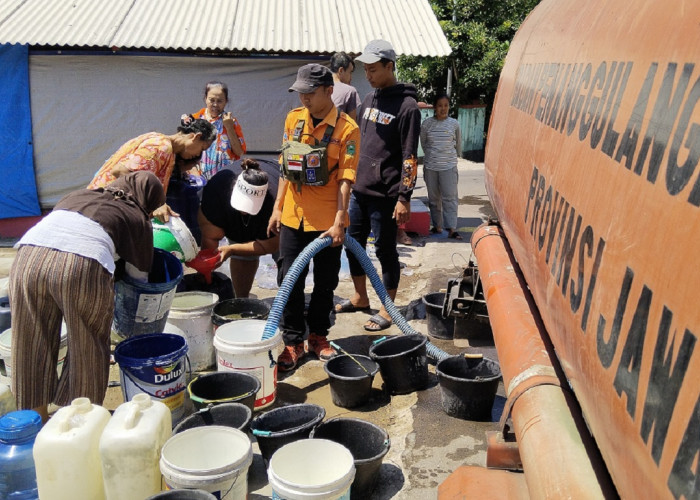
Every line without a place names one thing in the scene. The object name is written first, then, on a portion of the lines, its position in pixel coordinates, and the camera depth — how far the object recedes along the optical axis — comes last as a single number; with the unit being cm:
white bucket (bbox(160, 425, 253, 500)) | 274
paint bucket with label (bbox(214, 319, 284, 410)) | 400
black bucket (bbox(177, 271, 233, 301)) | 530
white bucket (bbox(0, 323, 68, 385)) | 423
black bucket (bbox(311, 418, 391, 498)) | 329
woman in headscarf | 331
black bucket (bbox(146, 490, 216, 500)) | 262
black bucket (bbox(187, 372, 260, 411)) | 385
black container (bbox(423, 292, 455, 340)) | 527
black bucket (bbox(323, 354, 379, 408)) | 412
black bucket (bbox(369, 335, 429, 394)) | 424
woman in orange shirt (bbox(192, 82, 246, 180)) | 618
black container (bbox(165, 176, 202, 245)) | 513
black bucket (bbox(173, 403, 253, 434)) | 347
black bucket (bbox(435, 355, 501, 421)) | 390
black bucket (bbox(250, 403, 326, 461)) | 342
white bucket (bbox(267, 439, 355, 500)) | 302
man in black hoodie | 518
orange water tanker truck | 113
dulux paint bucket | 364
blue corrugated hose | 423
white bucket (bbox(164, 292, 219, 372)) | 457
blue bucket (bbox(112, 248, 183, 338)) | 403
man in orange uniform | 437
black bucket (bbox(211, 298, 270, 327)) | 482
